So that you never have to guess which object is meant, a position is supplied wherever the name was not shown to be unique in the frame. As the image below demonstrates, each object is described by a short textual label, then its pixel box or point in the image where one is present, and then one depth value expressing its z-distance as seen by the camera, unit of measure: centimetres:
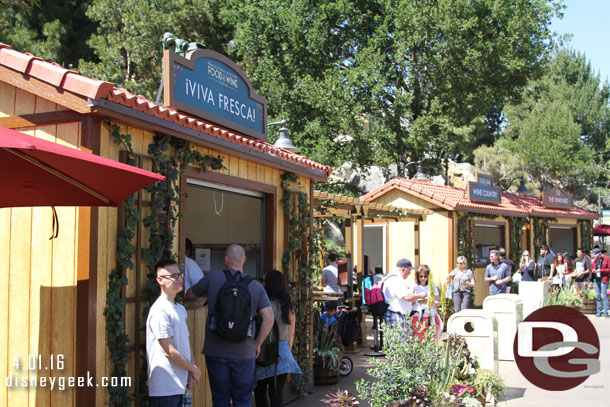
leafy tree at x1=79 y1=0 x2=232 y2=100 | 2338
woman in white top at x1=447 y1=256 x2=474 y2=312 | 1173
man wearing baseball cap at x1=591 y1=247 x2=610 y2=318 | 1484
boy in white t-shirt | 414
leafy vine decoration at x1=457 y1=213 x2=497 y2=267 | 1584
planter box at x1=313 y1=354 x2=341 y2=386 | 805
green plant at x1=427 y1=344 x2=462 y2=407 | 524
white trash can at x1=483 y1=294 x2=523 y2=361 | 978
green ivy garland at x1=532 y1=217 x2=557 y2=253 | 2017
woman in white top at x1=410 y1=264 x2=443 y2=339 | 798
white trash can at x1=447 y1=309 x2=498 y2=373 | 716
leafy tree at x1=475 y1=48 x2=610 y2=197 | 3712
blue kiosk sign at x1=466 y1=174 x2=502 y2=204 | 1628
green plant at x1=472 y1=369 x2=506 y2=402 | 611
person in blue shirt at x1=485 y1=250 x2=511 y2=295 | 1303
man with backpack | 477
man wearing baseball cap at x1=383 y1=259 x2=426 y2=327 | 789
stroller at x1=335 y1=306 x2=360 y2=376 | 912
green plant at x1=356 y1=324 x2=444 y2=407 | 503
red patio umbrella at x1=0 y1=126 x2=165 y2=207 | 328
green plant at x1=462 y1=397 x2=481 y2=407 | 545
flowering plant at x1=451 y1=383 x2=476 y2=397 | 554
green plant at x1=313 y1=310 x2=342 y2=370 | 809
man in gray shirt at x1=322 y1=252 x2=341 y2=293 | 1095
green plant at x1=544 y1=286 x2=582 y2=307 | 1299
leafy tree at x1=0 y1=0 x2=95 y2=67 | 2402
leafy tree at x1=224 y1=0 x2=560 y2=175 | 2203
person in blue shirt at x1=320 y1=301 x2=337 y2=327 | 896
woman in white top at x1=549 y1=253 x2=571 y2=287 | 1627
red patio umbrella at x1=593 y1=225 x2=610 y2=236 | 2647
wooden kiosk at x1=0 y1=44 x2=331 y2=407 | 433
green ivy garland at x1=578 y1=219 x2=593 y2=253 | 2362
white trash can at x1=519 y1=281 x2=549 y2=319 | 1233
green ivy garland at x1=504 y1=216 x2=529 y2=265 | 1862
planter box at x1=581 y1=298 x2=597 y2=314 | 1587
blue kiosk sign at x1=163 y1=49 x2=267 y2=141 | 587
